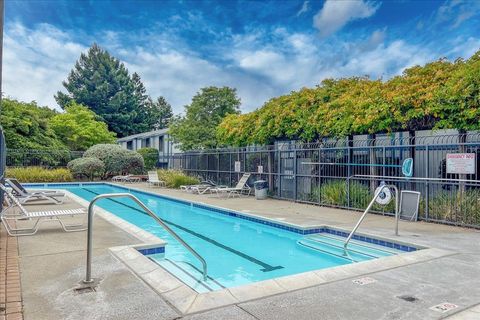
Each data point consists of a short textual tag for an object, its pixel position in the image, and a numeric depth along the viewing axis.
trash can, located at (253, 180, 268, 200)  13.05
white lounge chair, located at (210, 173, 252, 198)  13.62
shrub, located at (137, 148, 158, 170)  27.55
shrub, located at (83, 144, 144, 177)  22.69
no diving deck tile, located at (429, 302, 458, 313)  3.19
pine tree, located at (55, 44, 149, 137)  42.00
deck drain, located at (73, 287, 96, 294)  3.53
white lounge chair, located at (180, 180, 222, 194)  14.79
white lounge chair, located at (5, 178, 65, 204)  9.18
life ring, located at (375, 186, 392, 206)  7.44
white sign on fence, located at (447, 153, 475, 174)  7.28
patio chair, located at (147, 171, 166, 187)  18.31
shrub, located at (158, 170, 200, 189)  17.59
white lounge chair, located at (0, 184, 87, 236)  6.27
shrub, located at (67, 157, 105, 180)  21.48
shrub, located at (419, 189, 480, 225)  7.42
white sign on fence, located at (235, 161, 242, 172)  15.30
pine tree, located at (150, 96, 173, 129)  49.99
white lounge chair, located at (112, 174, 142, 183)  21.77
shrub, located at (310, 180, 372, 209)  9.85
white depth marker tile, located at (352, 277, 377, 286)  3.91
